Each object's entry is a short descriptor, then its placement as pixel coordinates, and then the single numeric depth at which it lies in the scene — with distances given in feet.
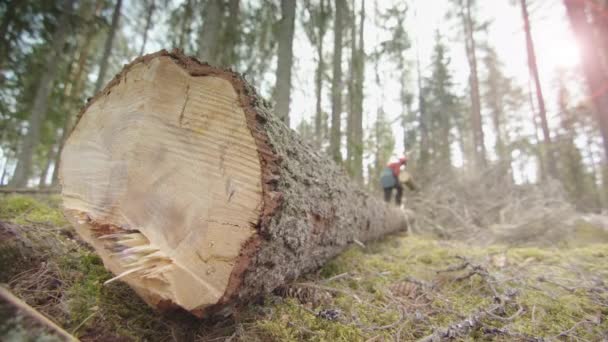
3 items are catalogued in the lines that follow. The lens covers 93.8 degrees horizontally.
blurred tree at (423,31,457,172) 55.42
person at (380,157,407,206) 20.15
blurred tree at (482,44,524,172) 59.52
